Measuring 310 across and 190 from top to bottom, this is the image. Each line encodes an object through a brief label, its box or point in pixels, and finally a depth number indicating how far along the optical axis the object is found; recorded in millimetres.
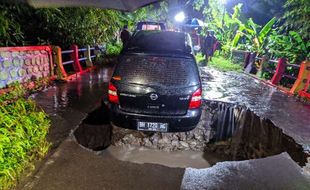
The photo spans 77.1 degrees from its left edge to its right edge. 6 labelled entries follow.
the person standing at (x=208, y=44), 12713
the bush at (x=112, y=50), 13053
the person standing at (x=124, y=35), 11232
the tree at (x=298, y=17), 9153
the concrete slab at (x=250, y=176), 2793
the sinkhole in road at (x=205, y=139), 4339
